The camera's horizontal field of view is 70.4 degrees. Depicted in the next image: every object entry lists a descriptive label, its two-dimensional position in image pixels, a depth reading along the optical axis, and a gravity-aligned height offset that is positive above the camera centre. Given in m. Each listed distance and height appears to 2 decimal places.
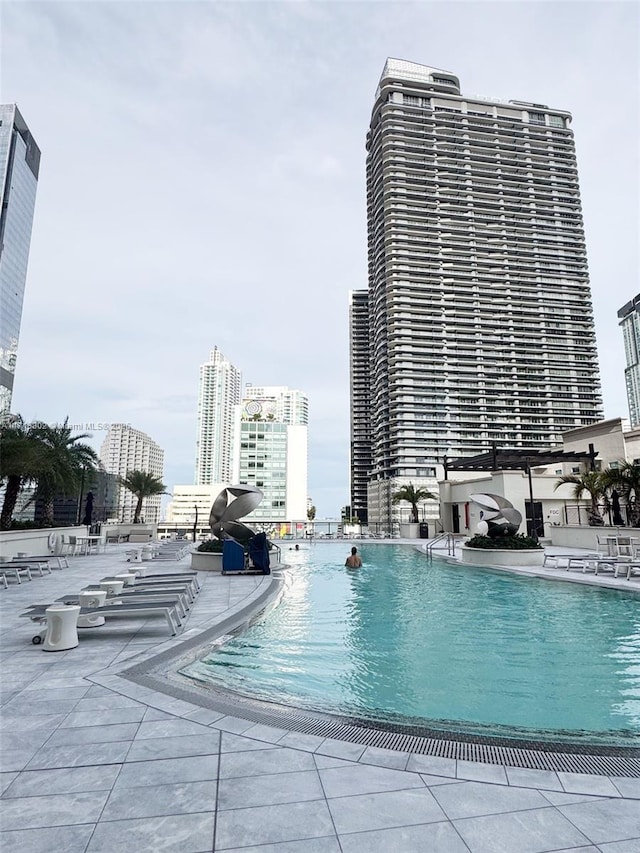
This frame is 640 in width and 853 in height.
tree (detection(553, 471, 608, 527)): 23.20 +1.19
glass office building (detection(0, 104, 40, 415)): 98.88 +66.82
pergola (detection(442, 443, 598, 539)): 30.39 +3.65
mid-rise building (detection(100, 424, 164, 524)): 173.38 +22.85
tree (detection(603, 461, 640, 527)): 20.84 +1.30
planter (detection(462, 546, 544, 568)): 18.56 -1.94
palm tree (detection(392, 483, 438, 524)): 40.97 +1.27
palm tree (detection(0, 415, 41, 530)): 18.47 +1.92
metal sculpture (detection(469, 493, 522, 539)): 20.20 -0.29
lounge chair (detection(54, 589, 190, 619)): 8.04 -1.63
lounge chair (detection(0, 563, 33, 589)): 12.81 -1.72
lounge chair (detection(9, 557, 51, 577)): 13.62 -1.62
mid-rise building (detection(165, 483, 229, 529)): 152.62 +3.15
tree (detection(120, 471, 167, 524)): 34.19 +1.82
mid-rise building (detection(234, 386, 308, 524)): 116.62 +13.60
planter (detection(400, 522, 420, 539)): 34.38 -1.61
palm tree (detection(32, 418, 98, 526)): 20.59 +2.17
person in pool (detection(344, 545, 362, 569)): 18.44 -2.08
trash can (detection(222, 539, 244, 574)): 14.90 -1.57
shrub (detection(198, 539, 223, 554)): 16.31 -1.34
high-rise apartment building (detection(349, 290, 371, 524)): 130.12 +32.52
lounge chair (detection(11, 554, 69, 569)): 14.86 -1.90
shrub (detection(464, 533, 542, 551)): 19.14 -1.40
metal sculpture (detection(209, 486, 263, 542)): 15.95 -0.06
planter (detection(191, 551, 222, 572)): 15.87 -1.83
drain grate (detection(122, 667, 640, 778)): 3.42 -1.91
